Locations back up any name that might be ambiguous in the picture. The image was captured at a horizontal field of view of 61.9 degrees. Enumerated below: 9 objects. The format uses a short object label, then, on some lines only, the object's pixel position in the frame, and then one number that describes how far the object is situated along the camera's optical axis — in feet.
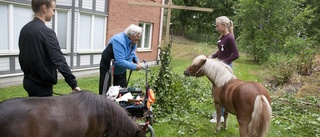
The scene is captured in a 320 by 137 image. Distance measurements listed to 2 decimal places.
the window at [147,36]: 47.11
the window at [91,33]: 32.32
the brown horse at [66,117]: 6.79
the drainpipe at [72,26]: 29.78
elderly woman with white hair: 12.14
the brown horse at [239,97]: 10.68
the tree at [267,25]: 50.65
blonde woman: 14.62
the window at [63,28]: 29.30
